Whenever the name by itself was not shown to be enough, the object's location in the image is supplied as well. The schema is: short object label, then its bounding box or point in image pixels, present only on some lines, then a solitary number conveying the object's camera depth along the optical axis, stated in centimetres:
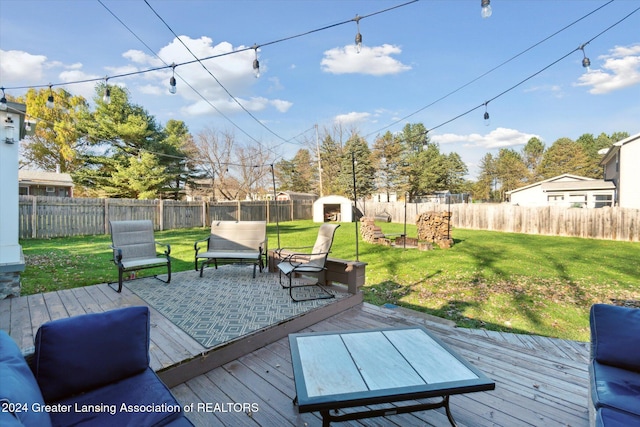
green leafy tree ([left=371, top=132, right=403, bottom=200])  3009
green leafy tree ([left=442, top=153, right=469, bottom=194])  3538
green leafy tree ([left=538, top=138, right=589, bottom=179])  3272
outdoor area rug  296
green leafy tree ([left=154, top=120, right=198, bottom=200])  1903
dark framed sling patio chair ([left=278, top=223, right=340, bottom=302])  404
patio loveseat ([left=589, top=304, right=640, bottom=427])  143
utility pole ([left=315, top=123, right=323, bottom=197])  2528
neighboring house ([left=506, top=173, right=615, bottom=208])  1817
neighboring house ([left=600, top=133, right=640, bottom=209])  1305
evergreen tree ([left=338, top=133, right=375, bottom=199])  2647
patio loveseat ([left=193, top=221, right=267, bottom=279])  557
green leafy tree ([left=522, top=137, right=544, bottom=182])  3775
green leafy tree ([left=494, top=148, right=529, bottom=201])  3597
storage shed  1975
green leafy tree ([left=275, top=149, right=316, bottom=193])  3203
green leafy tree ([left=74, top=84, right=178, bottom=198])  1711
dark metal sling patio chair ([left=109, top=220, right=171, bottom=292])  439
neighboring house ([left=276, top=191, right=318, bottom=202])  2341
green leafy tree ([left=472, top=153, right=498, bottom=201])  3831
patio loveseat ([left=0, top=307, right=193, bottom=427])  131
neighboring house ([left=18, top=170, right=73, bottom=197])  1875
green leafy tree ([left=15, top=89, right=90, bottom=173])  1977
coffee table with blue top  148
